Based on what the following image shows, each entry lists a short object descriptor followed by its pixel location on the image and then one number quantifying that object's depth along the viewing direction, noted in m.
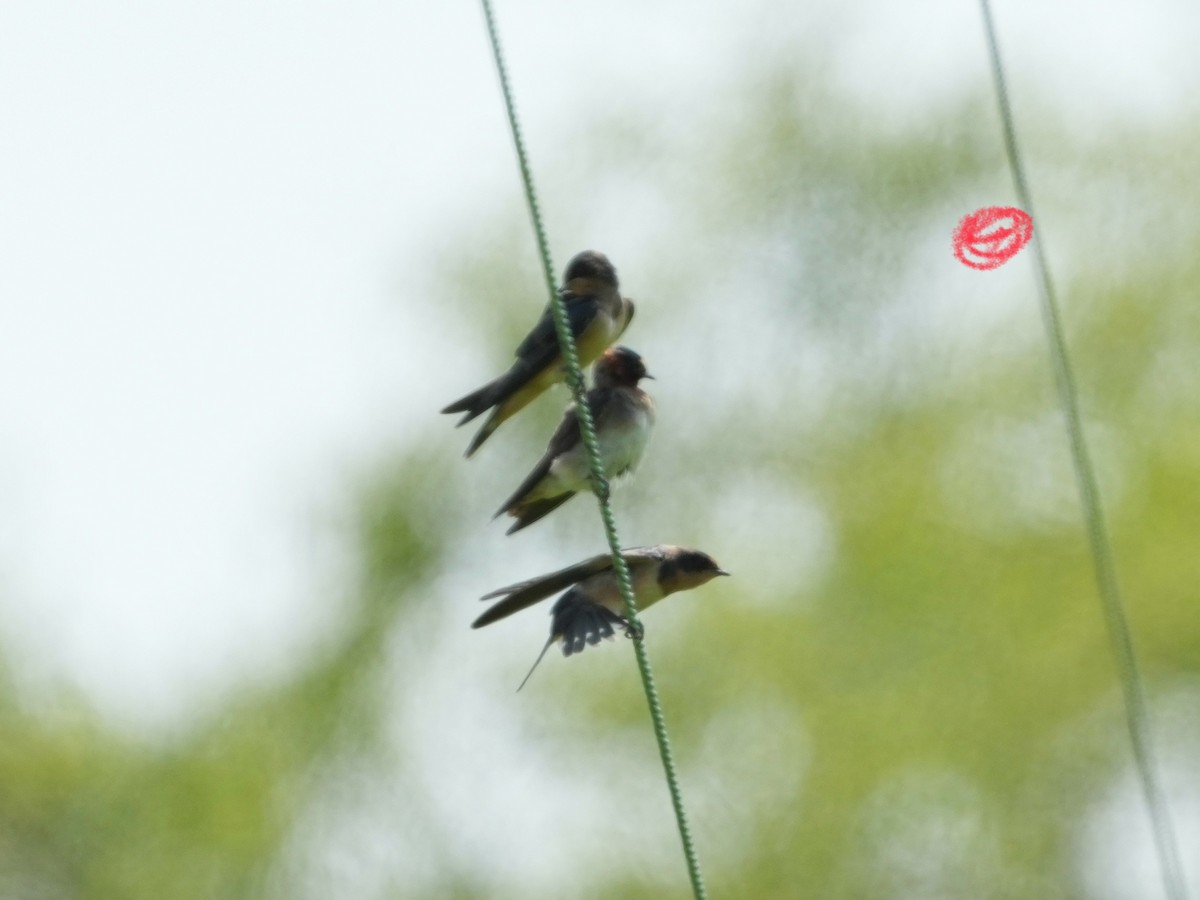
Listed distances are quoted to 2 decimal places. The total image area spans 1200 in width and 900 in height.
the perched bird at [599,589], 8.39
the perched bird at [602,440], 9.53
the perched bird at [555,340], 9.54
